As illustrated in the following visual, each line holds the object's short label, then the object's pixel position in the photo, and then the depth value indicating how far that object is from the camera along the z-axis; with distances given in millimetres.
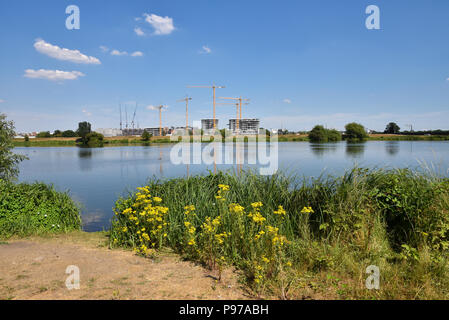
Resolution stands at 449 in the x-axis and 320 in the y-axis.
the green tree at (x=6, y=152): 11003
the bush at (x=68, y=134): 107625
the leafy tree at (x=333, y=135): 92944
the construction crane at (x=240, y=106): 77781
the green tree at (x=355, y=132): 89812
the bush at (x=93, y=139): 82762
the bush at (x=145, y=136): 97562
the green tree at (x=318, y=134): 94250
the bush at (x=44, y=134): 106000
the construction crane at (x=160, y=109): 104375
